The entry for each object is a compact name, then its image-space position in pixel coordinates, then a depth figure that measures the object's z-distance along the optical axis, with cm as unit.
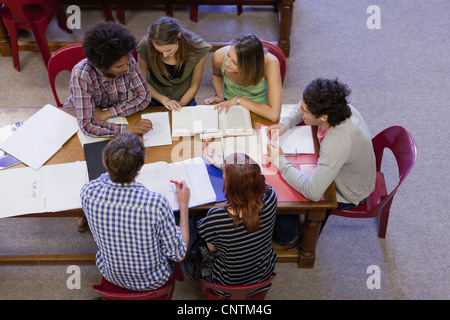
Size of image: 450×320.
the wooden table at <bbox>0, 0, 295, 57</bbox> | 370
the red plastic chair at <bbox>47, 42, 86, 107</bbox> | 267
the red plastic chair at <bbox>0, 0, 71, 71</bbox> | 343
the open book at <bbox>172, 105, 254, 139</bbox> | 235
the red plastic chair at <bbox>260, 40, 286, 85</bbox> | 271
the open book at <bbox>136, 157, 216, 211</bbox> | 209
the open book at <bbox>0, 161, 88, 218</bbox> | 207
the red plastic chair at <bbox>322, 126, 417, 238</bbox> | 226
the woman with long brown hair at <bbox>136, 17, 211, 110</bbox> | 246
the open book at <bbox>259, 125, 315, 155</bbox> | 229
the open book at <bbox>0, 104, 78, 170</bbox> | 224
